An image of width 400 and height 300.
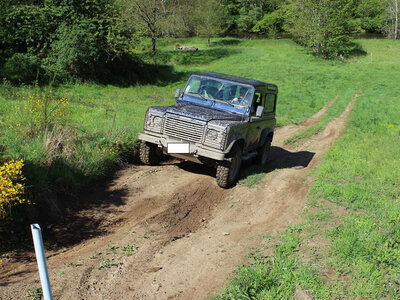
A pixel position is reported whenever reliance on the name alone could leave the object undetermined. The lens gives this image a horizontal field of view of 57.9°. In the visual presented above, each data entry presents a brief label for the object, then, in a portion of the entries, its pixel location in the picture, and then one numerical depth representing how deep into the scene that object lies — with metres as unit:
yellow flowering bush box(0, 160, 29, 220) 4.54
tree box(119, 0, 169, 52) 29.41
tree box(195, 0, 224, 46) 48.98
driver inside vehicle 7.96
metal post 2.10
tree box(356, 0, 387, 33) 61.72
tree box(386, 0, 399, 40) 57.18
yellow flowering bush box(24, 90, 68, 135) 7.16
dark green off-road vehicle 6.83
